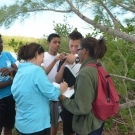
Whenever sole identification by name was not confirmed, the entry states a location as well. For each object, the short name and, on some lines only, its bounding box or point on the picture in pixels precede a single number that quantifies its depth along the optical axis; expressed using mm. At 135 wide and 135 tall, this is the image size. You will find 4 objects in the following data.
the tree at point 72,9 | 2635
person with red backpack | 1527
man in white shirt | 2346
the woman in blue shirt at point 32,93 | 1591
